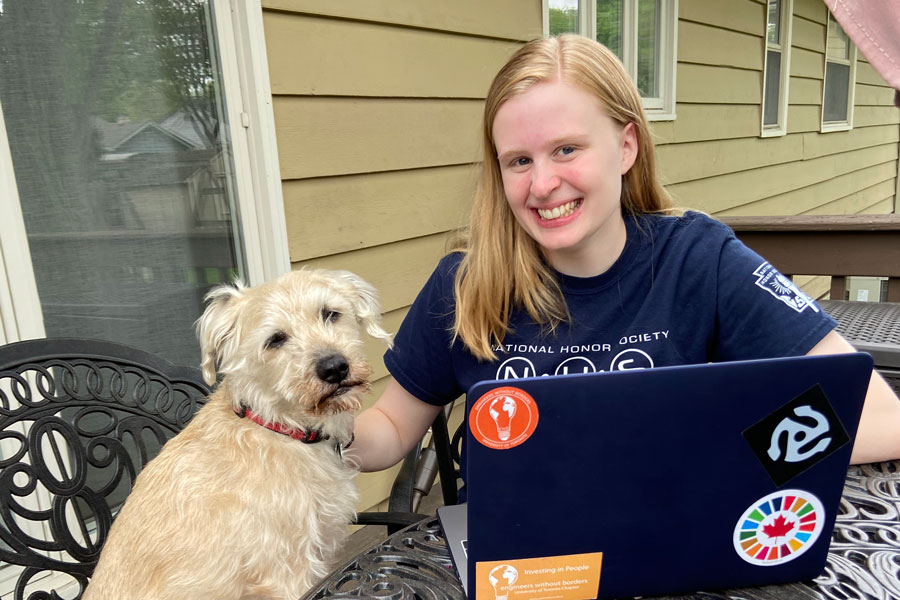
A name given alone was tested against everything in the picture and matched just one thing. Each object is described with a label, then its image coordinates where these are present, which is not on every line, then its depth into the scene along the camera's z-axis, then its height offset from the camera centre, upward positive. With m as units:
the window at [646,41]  4.73 +0.89
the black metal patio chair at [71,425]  1.40 -0.61
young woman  1.41 -0.29
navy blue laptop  0.76 -0.40
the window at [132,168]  1.81 +0.05
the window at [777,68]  7.31 +0.92
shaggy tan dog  1.34 -0.67
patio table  0.92 -0.66
